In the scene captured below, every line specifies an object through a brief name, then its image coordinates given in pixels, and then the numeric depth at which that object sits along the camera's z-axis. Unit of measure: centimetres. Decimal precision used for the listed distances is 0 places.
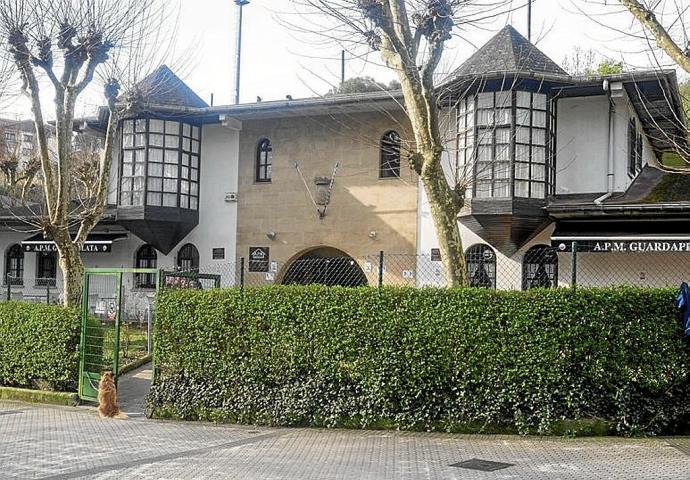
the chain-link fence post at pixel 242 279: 1204
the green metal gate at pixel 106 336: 1332
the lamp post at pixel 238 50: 3884
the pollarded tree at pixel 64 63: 1489
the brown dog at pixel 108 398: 1259
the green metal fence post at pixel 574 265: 1059
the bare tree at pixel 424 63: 1139
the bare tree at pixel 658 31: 890
